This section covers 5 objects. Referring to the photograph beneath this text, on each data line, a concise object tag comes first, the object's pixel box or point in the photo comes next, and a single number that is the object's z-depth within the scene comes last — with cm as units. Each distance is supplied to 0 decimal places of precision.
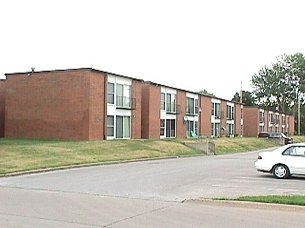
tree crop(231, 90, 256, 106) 10975
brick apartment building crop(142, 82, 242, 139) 4491
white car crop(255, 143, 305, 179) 1783
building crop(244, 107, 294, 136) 7919
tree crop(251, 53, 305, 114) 10194
